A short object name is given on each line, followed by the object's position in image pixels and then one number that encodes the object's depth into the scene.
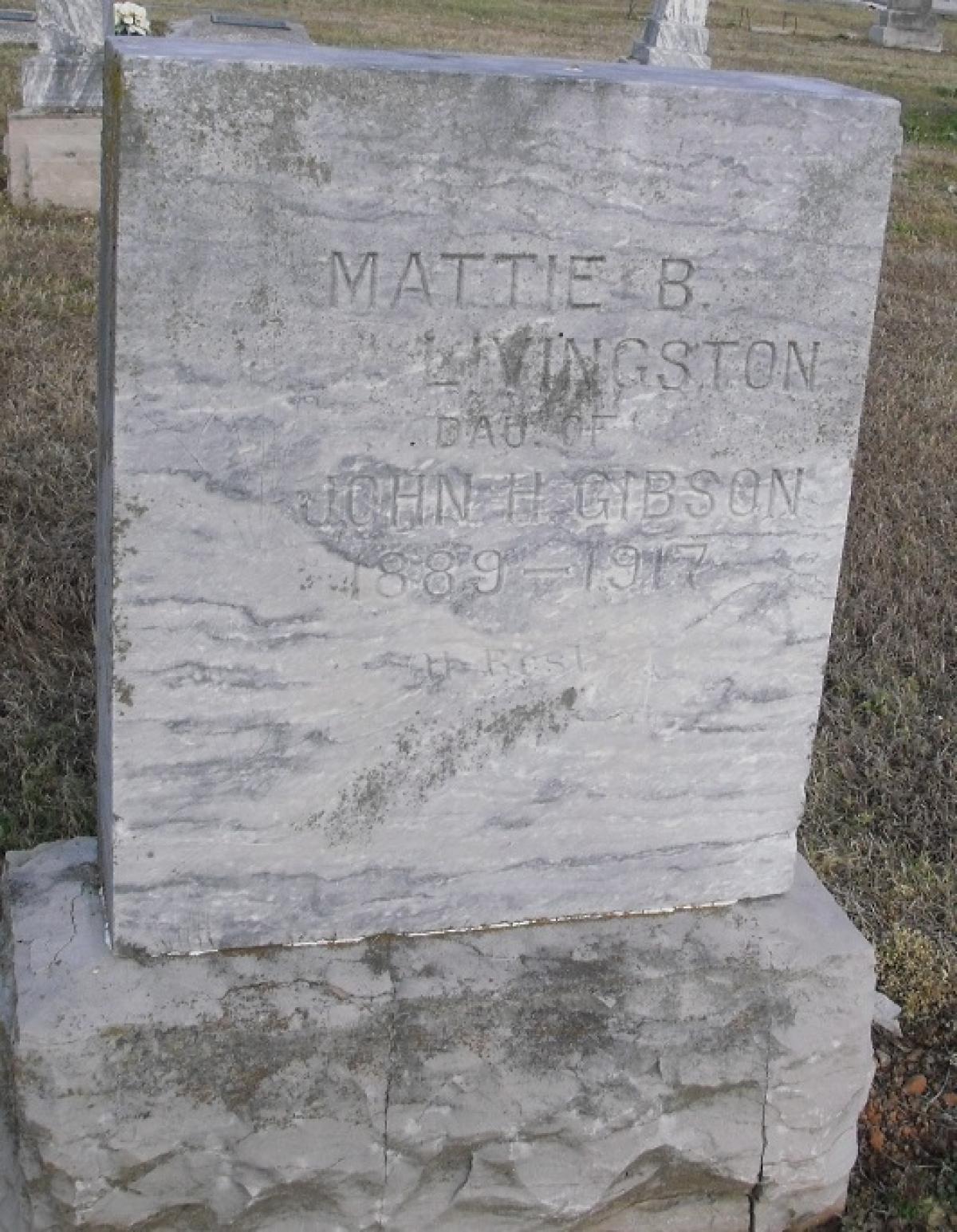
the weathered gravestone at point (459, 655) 1.87
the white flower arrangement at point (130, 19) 9.33
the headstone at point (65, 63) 8.34
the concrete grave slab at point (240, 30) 10.21
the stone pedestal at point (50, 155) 8.29
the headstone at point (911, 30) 22.42
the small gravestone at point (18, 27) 13.99
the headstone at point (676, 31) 11.27
